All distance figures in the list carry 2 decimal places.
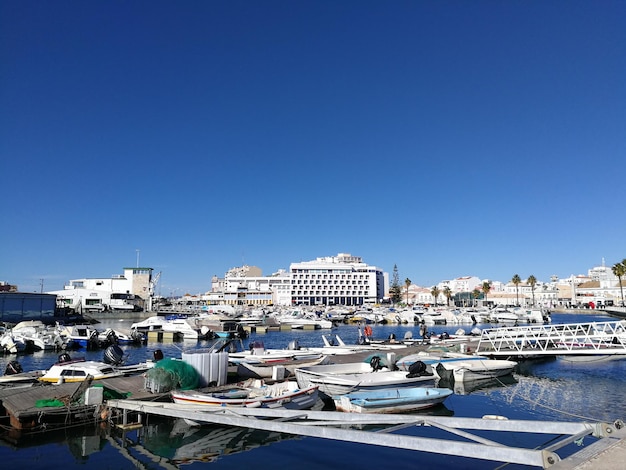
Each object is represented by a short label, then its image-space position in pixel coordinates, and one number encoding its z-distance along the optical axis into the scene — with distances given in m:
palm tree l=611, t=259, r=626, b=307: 116.00
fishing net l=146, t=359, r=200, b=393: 18.45
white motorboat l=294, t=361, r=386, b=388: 20.70
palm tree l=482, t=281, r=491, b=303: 150.12
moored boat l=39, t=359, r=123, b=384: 22.22
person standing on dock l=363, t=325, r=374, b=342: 48.44
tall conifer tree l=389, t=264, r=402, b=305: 185.88
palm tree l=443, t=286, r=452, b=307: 168.38
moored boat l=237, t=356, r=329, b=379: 23.67
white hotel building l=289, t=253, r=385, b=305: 196.96
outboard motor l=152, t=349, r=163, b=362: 26.81
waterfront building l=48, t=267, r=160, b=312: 119.69
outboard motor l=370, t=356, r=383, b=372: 23.98
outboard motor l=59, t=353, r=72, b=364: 25.44
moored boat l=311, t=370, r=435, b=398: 19.89
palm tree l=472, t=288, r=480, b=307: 168.74
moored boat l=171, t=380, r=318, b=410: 16.11
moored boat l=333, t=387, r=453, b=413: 18.39
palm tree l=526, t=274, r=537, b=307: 144.12
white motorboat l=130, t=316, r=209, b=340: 58.71
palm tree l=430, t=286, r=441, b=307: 171.24
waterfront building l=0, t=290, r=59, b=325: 74.94
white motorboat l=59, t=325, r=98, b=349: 47.41
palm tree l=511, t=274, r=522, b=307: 145.98
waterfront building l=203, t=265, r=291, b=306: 179.38
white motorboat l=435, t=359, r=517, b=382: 27.41
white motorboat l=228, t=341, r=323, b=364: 28.95
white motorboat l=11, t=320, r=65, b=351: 44.59
